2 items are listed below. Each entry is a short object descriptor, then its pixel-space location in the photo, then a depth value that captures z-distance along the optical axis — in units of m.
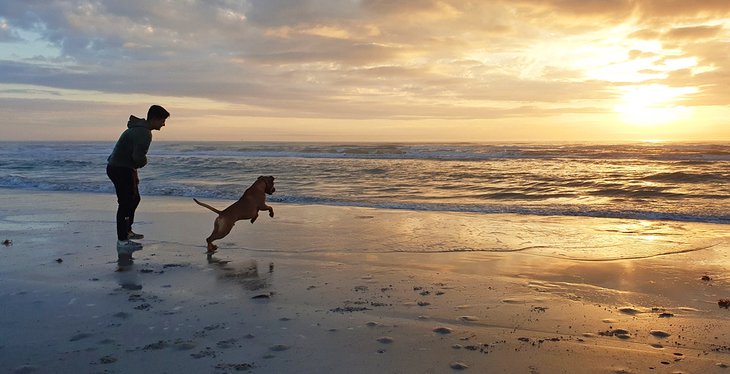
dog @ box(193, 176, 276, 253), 6.38
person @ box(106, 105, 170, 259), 6.35
